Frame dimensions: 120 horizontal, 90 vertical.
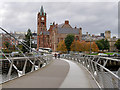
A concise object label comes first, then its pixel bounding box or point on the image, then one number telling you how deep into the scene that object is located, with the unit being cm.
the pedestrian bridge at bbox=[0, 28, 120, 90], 626
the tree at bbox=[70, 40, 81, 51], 7985
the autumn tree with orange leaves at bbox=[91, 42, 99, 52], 8375
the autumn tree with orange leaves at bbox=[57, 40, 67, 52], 8356
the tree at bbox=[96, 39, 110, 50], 10954
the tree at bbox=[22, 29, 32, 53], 6759
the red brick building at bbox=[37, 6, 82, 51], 10681
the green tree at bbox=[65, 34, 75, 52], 8612
